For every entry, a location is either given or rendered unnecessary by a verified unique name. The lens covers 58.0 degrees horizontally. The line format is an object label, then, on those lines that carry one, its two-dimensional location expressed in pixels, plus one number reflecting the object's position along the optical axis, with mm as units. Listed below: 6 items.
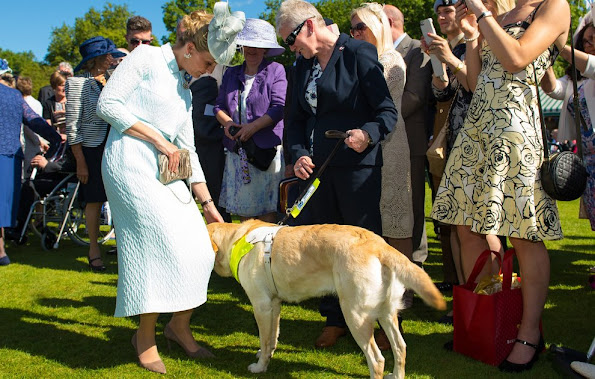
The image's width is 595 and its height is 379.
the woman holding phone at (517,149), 3184
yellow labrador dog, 3045
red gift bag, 3477
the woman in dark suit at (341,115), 3754
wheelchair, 7992
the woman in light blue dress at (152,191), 3414
